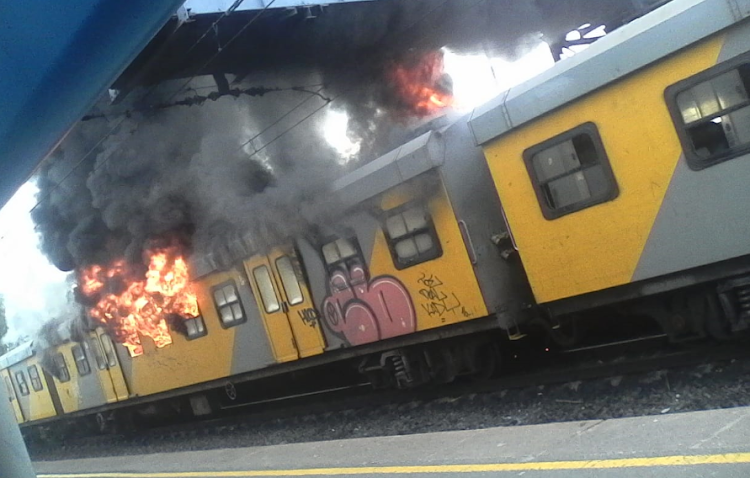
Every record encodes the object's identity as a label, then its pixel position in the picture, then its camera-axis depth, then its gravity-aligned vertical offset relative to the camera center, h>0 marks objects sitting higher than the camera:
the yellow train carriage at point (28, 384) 20.56 +0.06
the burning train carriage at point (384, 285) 8.85 -0.13
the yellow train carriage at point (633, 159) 6.29 +0.20
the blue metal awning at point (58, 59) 1.52 +0.63
